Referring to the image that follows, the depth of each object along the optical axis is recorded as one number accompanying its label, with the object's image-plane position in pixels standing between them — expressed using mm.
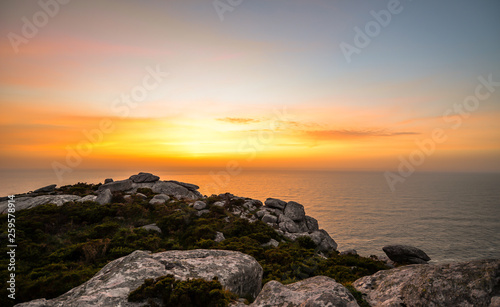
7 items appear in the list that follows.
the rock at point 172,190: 34625
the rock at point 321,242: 20466
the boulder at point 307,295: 5883
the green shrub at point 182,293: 6551
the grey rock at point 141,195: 27788
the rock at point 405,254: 17281
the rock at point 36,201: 23484
